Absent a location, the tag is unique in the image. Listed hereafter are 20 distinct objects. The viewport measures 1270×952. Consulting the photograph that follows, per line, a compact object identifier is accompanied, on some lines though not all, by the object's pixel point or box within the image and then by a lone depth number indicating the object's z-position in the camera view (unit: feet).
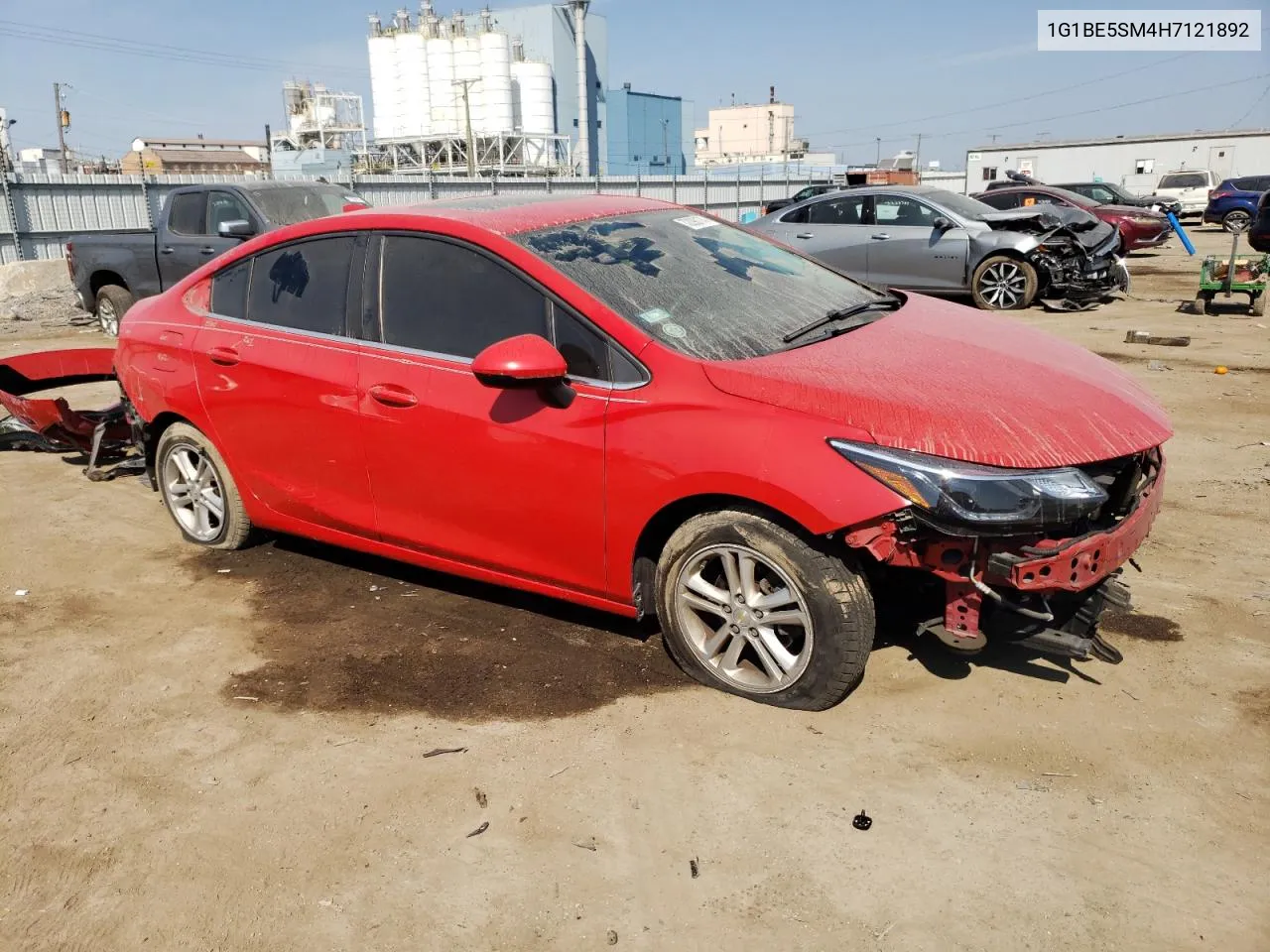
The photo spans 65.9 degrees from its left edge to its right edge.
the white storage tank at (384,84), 169.99
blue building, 214.90
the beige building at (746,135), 310.41
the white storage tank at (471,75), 167.02
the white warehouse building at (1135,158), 136.56
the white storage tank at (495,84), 166.71
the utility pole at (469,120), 162.09
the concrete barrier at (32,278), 51.93
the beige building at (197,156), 248.52
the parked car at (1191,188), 105.40
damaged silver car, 40.11
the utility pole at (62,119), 201.27
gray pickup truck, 34.06
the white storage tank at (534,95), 173.37
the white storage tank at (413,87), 168.66
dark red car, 64.95
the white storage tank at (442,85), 167.94
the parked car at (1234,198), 90.58
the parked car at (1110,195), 74.02
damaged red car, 9.84
